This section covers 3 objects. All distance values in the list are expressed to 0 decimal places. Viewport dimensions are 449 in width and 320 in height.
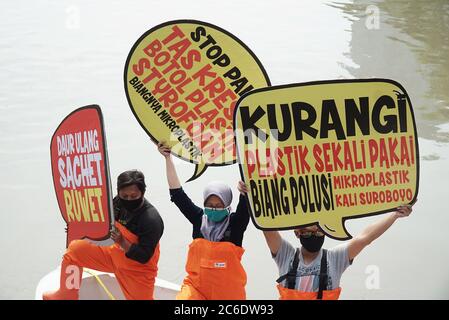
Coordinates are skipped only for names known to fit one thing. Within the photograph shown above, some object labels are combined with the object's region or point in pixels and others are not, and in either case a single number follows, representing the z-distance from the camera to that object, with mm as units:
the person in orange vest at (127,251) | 6105
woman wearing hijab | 5887
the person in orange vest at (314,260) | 5555
